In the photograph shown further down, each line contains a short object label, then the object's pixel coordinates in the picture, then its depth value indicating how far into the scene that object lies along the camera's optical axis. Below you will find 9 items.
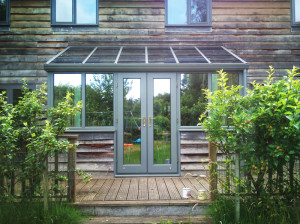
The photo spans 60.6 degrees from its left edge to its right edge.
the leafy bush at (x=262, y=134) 2.93
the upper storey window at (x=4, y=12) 6.04
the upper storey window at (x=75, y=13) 6.11
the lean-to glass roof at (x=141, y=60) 5.06
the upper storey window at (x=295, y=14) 6.22
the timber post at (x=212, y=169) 3.46
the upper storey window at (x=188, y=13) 6.16
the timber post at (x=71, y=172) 3.50
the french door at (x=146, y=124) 5.19
